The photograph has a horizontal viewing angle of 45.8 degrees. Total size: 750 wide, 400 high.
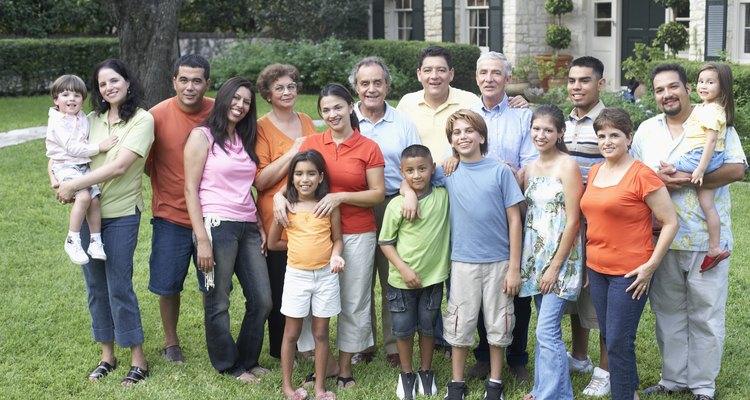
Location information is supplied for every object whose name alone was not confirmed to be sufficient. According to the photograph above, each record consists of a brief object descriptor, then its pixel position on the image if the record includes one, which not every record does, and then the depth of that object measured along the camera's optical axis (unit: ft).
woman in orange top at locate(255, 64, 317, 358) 15.05
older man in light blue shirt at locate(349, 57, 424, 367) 15.26
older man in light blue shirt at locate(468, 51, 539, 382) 14.97
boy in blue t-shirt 14.01
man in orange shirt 15.24
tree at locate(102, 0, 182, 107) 33.76
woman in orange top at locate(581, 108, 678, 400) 12.93
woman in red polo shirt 14.57
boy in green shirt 14.35
